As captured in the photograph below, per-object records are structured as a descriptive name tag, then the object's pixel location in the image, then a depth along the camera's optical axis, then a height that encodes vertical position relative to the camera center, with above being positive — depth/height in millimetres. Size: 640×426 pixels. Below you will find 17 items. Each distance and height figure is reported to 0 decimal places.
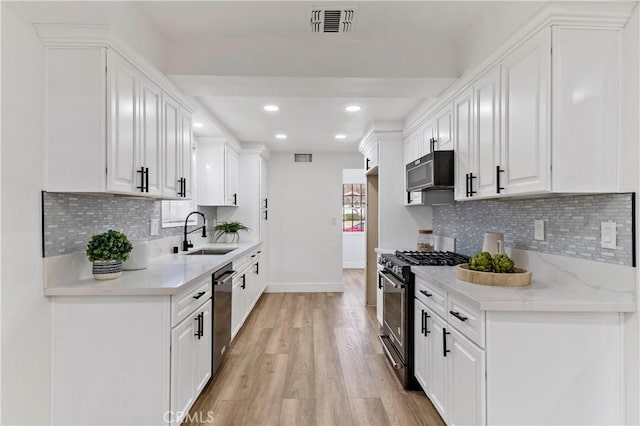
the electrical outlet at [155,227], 2951 -122
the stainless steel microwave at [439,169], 2561 +355
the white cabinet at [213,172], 4242 +534
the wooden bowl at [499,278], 1765 -340
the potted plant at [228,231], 4527 -233
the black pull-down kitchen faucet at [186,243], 3488 -311
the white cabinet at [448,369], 1564 -858
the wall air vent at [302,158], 5680 +960
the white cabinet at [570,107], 1529 +512
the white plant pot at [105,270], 1929 -330
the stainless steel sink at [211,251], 3720 -424
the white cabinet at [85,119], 1736 +500
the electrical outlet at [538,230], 1992 -86
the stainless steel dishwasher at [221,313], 2576 -821
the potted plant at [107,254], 1924 -240
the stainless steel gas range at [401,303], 2488 -716
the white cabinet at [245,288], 3352 -877
